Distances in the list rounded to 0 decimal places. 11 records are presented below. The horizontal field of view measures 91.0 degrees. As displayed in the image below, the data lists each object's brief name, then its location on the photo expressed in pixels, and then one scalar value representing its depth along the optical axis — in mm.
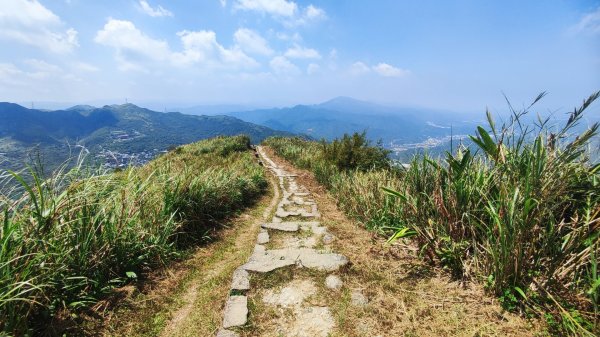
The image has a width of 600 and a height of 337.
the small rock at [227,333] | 2671
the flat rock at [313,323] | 2677
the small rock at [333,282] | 3402
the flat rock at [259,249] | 4616
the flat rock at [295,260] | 3842
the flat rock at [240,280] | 3417
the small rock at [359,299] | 3057
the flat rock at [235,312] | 2830
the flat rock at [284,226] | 5771
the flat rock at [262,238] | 5164
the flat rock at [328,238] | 4961
